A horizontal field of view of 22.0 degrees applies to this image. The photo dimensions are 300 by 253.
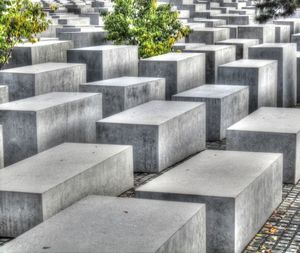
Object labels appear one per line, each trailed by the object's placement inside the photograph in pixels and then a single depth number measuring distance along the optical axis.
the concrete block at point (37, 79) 12.68
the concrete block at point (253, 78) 14.31
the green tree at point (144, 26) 17.67
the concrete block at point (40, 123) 10.29
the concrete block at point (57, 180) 7.44
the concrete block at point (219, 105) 12.69
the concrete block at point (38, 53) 14.73
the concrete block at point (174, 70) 14.41
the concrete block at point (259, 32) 21.20
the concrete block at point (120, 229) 5.66
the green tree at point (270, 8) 25.39
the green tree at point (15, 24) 13.80
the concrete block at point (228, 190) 7.18
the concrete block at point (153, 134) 10.40
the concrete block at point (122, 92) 12.62
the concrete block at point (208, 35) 20.44
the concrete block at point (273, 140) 10.02
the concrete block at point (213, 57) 16.52
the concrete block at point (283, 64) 15.92
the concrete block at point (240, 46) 18.64
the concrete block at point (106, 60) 14.72
